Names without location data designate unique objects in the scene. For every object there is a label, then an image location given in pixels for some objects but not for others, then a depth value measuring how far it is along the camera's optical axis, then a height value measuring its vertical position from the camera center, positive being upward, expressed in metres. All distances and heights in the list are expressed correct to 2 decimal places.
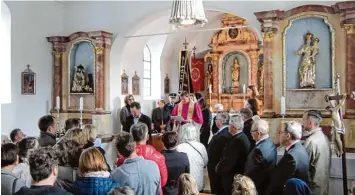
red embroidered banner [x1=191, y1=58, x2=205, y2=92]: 15.48 +1.02
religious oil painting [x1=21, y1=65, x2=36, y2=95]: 9.80 +0.49
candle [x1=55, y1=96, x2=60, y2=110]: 10.30 -0.02
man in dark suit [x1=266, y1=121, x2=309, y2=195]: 3.95 -0.58
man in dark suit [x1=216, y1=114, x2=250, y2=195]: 4.71 -0.60
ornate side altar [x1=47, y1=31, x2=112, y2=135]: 10.06 +0.61
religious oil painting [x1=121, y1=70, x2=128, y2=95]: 11.16 +0.50
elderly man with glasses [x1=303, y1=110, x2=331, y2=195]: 4.59 -0.59
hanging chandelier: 5.16 +1.11
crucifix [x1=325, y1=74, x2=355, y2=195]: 5.35 -0.36
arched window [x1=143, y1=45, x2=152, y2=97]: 13.41 +0.96
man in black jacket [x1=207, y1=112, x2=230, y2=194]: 5.14 -0.60
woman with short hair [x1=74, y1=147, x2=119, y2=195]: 2.91 -0.51
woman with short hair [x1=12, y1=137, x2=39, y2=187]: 3.52 -0.51
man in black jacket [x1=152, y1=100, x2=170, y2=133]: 11.04 -0.42
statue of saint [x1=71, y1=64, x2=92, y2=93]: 10.35 +0.52
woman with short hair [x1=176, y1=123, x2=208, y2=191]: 4.90 -0.58
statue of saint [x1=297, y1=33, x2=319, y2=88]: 7.90 +0.75
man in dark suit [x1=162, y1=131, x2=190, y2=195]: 4.17 -0.60
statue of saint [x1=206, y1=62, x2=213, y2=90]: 15.00 +0.92
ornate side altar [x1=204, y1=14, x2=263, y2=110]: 14.39 +1.36
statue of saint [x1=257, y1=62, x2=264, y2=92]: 14.15 +0.86
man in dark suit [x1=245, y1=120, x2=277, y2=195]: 4.23 -0.58
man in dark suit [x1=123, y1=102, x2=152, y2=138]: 8.90 -0.31
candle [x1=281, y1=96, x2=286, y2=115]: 7.65 -0.07
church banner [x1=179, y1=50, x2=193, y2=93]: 14.51 +0.99
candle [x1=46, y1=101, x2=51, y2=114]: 10.62 -0.12
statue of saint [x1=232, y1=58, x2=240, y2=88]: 14.75 +1.00
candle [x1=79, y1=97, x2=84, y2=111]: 9.68 -0.04
